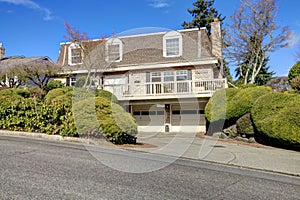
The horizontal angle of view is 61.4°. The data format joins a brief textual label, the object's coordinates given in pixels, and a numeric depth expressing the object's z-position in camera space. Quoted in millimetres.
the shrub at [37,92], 15489
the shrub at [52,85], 17438
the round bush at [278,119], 9125
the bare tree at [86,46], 17750
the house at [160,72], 16516
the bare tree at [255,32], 19719
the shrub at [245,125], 11594
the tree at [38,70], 16422
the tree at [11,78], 16594
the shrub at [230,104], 11781
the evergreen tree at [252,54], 20516
